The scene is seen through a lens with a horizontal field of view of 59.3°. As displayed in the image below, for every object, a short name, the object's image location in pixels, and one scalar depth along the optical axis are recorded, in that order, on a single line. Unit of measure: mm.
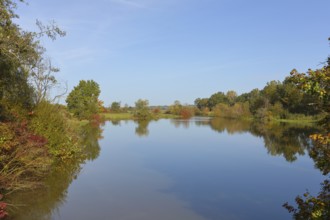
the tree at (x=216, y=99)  102812
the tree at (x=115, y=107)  92062
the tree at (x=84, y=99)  51750
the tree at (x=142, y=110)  71562
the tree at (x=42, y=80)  16097
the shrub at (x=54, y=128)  13555
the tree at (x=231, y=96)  97512
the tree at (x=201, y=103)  112094
